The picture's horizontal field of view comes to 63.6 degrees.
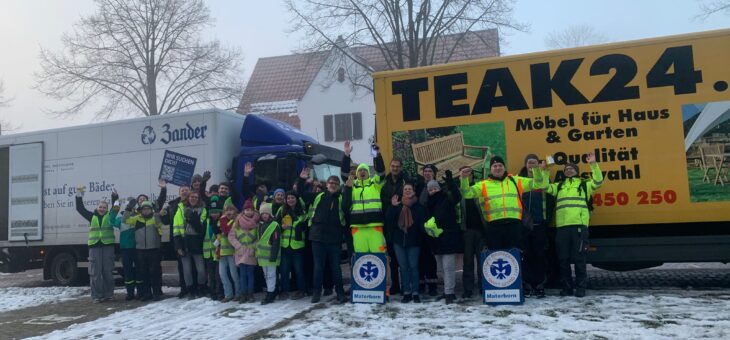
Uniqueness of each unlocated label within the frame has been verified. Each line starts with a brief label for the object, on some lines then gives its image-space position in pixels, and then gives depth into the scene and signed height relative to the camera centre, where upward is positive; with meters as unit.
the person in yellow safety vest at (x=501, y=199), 7.57 +0.16
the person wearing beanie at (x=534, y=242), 7.99 -0.44
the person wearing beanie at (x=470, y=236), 8.00 -0.33
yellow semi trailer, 7.75 +1.11
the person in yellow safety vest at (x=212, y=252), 9.22 -0.43
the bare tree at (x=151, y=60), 26.97 +7.75
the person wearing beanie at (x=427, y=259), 8.25 -0.64
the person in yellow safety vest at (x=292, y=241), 8.82 -0.30
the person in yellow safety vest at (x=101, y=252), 9.88 -0.39
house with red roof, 20.91 +5.75
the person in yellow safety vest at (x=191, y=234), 9.34 -0.13
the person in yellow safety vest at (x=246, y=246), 8.83 -0.34
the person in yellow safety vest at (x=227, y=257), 9.02 -0.51
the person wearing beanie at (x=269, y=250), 8.64 -0.42
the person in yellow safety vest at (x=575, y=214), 7.72 -0.08
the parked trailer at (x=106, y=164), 10.68 +1.18
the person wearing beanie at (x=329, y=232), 8.38 -0.18
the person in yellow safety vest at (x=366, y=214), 8.07 +0.04
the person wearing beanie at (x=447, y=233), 7.86 -0.26
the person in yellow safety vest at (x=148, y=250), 9.66 -0.38
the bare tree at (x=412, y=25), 19.36 +6.27
